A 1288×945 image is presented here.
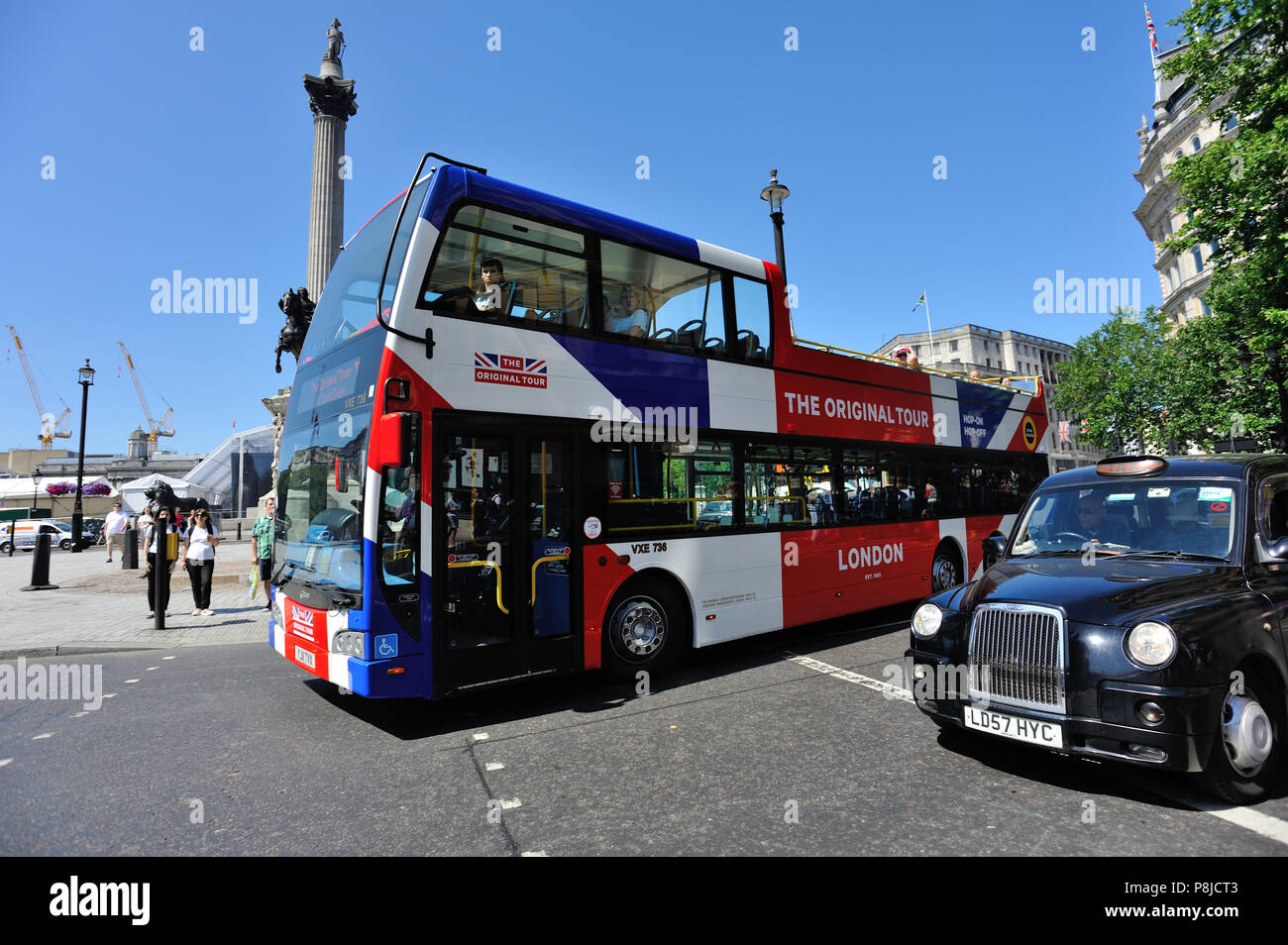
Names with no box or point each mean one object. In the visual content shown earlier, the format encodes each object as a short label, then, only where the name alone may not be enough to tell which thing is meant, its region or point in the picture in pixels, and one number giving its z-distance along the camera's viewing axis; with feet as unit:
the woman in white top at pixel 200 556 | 35.01
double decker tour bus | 16.03
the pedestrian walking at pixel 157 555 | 32.01
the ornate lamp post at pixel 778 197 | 36.19
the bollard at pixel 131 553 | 65.98
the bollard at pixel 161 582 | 32.07
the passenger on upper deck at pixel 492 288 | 17.99
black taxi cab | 10.59
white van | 106.41
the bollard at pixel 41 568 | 47.65
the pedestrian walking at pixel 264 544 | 33.37
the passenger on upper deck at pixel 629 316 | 20.52
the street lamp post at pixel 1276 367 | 51.13
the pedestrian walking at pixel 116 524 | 68.13
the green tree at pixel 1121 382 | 145.69
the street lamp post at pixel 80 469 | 75.05
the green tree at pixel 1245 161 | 47.91
